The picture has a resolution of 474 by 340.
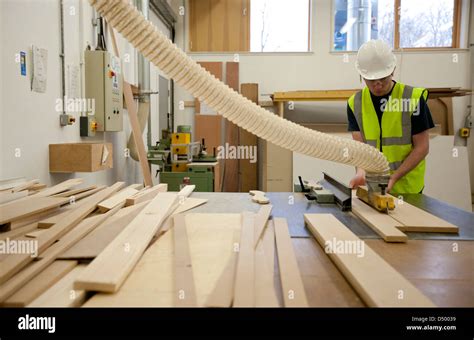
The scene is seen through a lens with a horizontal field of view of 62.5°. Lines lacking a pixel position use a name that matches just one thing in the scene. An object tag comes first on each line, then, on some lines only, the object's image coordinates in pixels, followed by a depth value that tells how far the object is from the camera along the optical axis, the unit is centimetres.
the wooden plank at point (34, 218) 137
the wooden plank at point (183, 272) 86
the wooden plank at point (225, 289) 84
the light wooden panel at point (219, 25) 589
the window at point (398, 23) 574
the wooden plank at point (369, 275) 85
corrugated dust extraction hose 134
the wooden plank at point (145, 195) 179
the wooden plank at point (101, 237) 112
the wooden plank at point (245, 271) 85
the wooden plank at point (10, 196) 161
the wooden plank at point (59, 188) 181
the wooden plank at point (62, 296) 83
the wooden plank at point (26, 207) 134
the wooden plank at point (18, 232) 124
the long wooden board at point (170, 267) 87
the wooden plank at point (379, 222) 133
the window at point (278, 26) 595
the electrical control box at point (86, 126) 315
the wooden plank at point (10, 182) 194
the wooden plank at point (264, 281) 86
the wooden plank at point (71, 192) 183
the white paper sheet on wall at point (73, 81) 299
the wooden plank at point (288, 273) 86
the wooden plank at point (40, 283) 84
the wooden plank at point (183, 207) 147
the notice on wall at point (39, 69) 249
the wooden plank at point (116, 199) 165
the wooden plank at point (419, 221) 146
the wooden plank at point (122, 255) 89
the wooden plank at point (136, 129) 321
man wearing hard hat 242
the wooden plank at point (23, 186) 187
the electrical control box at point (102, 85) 320
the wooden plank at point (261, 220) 137
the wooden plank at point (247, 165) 578
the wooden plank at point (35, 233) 124
